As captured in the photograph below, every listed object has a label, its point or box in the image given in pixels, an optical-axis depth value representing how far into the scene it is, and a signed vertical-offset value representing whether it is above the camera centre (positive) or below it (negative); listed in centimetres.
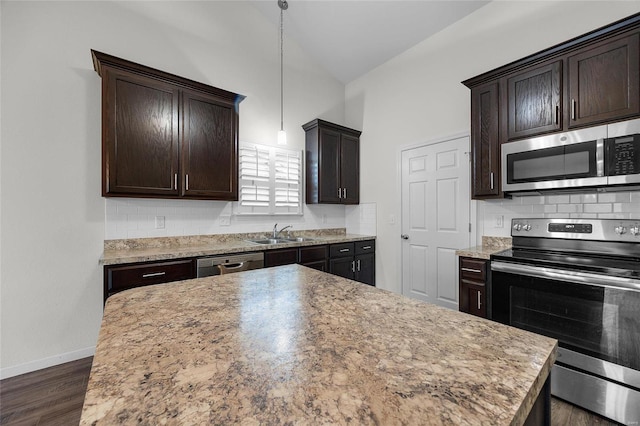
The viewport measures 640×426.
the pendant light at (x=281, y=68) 369 +201
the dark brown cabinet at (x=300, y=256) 299 -50
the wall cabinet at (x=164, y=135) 236 +74
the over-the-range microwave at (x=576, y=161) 188 +37
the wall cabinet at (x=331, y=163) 385 +70
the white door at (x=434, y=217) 312 -7
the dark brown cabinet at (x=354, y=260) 358 -65
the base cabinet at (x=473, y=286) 233 -63
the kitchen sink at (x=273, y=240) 349 -36
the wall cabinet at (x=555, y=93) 191 +92
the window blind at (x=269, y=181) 349 +42
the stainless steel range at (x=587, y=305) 161 -61
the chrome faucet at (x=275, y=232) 366 -25
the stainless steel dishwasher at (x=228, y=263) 253 -48
